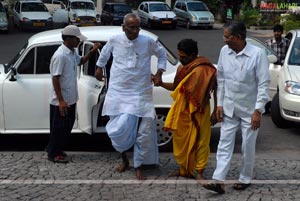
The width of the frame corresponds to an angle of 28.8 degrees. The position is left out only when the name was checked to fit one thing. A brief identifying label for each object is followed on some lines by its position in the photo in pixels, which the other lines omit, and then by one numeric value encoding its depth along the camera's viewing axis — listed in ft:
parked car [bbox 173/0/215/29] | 113.91
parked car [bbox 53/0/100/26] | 105.40
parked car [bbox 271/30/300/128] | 28.60
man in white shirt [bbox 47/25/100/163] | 21.72
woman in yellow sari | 19.61
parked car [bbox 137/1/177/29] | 111.86
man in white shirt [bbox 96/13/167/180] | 20.18
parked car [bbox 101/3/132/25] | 114.42
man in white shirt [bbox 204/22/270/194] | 18.12
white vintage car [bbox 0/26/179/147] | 23.68
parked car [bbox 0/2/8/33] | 96.78
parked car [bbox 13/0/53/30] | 100.01
